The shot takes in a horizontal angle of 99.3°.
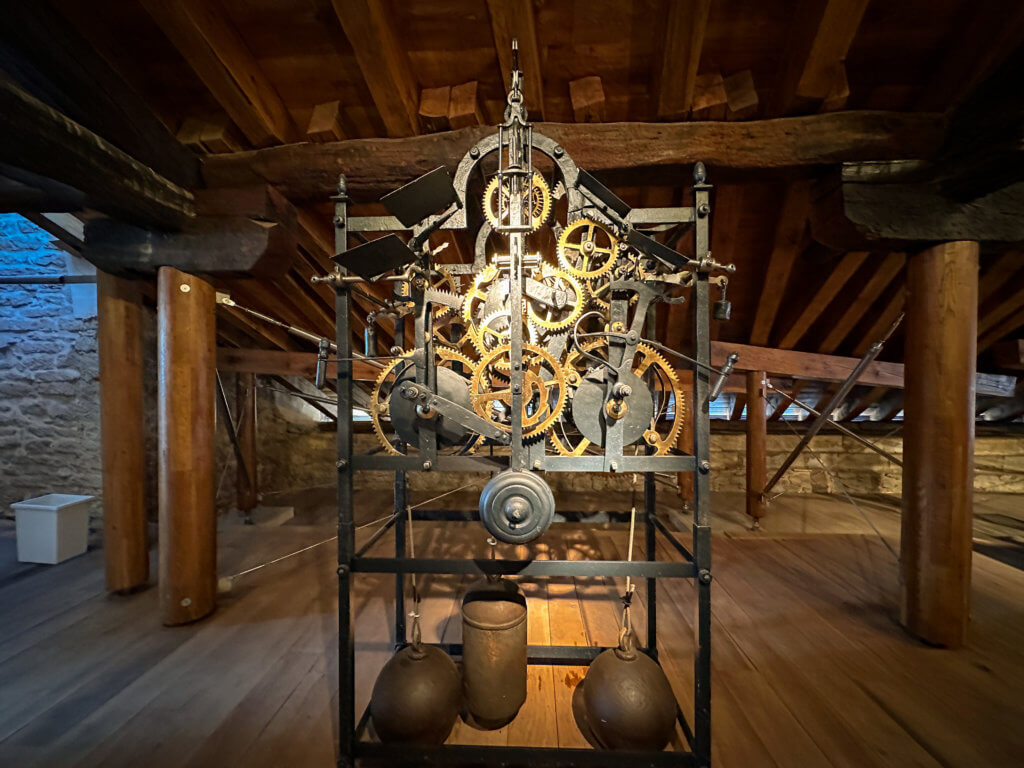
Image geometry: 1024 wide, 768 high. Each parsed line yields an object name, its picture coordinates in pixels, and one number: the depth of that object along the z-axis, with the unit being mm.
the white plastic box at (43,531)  3014
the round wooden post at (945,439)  2061
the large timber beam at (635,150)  2086
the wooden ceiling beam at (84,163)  1418
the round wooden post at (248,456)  4578
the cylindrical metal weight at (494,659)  1540
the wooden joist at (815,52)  1711
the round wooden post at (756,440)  3988
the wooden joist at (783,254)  2574
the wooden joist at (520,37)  1737
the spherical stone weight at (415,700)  1424
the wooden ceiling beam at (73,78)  1595
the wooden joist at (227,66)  1776
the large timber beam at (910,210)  2078
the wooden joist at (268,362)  4363
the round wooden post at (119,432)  2613
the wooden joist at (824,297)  2967
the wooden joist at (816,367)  3967
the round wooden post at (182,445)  2283
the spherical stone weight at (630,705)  1400
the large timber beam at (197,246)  2279
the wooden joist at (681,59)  1749
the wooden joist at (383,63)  1764
